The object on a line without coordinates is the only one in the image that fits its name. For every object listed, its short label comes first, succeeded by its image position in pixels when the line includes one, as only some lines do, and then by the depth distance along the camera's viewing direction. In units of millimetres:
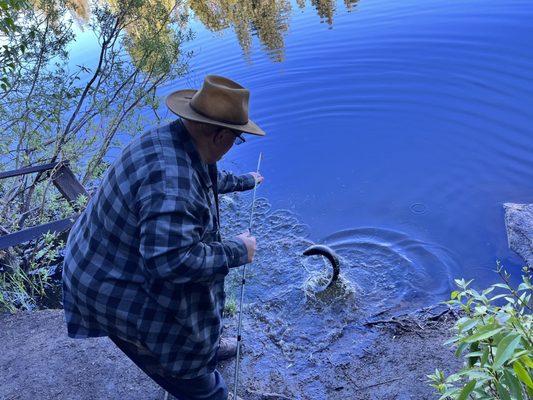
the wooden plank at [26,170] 4810
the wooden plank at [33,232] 4707
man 2133
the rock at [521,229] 5289
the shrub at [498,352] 1306
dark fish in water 4984
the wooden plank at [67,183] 5691
